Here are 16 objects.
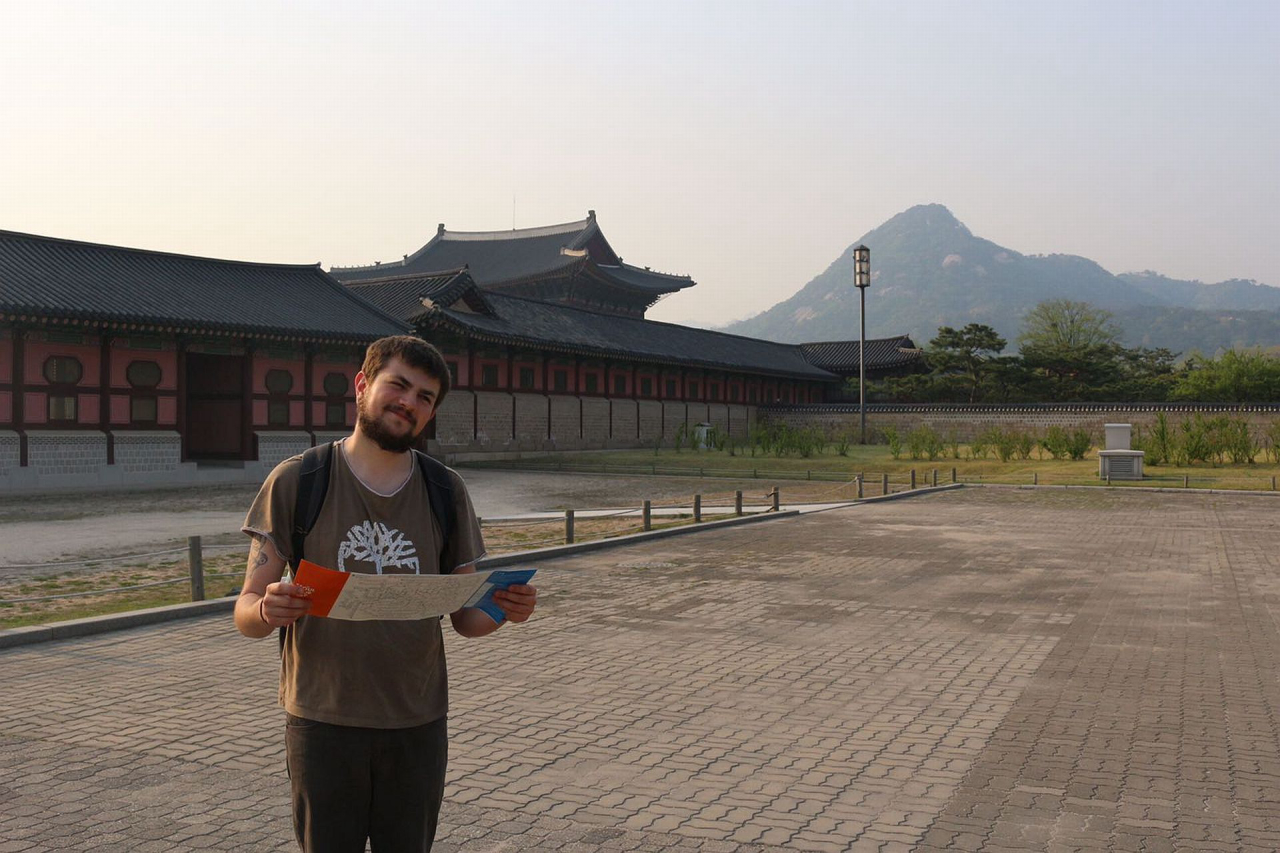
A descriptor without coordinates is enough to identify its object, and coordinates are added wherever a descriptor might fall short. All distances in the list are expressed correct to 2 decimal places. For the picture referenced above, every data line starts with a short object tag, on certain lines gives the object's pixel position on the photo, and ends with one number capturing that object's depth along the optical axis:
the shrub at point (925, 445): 39.59
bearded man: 2.85
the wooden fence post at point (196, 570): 10.10
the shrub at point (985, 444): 40.03
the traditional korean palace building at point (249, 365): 25.48
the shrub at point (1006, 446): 38.34
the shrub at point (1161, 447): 36.34
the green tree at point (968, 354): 58.38
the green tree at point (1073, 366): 58.97
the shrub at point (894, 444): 39.81
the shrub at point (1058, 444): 38.59
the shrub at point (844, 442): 42.55
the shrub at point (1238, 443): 35.94
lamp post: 49.12
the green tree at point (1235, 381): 52.88
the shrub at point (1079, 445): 38.38
